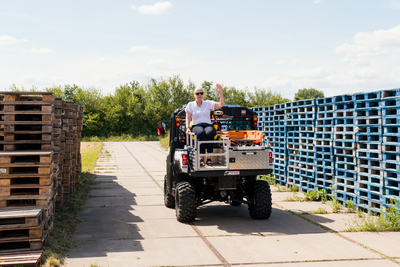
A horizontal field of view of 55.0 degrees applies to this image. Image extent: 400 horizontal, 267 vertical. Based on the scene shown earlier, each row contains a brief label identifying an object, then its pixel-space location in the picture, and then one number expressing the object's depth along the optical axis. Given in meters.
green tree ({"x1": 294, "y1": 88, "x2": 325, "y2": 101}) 123.76
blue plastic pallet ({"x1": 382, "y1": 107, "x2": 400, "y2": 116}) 8.14
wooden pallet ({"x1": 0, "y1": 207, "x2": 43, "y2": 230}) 5.92
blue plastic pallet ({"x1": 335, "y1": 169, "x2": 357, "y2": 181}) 9.13
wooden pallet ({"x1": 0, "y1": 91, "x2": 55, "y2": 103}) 6.94
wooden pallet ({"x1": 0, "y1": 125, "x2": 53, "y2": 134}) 6.91
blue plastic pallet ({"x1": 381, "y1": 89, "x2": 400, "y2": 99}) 7.84
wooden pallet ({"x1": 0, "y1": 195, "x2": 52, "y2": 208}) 6.40
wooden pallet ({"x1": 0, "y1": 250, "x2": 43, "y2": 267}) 5.35
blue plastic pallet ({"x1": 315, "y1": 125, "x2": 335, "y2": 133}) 10.08
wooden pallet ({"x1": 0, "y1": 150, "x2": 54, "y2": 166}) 6.47
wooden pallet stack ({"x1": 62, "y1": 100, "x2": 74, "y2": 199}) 9.89
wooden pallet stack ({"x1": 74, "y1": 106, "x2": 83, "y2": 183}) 12.65
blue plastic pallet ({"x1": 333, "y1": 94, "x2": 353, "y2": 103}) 9.27
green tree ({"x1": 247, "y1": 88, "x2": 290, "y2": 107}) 69.99
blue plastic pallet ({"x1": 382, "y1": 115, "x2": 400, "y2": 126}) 8.13
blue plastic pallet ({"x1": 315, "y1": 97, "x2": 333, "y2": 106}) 10.02
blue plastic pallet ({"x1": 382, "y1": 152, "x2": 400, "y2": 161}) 8.11
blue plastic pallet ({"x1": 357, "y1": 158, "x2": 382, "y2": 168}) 8.42
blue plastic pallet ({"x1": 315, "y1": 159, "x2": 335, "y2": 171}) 10.01
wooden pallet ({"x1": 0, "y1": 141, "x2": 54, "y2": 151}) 6.88
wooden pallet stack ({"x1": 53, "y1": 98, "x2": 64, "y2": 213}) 7.71
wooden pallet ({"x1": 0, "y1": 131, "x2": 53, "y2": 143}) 6.93
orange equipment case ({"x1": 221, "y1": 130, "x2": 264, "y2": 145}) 8.40
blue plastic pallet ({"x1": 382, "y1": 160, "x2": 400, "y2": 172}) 7.99
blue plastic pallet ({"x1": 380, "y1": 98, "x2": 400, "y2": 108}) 7.81
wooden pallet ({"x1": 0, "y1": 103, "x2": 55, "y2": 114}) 6.95
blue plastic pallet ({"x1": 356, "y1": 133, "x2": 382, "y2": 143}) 8.45
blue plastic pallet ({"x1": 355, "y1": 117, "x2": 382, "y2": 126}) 8.35
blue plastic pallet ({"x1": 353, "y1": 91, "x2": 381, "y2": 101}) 8.34
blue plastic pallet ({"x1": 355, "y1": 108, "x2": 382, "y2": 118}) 8.34
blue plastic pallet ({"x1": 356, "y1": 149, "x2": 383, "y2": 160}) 8.35
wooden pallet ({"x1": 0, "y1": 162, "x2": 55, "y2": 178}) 6.45
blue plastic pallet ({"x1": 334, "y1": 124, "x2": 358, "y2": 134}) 9.19
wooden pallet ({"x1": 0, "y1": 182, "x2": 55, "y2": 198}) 6.44
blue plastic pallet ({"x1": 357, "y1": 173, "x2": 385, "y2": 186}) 8.26
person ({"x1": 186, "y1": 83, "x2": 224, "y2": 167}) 7.79
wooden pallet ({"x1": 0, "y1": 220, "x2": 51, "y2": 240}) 5.94
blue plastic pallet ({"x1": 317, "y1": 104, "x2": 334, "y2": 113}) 10.11
